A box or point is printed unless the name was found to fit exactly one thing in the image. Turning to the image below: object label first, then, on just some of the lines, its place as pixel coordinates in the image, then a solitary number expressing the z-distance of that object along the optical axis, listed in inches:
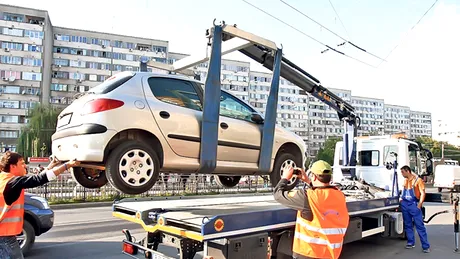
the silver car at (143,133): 159.6
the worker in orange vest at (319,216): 145.2
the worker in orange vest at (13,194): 147.6
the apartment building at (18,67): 2027.6
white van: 925.2
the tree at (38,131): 1753.2
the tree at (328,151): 2710.6
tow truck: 157.2
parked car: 250.4
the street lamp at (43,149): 1610.5
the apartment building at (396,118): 4303.6
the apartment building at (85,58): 2266.2
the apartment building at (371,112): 4013.3
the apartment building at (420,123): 4709.6
